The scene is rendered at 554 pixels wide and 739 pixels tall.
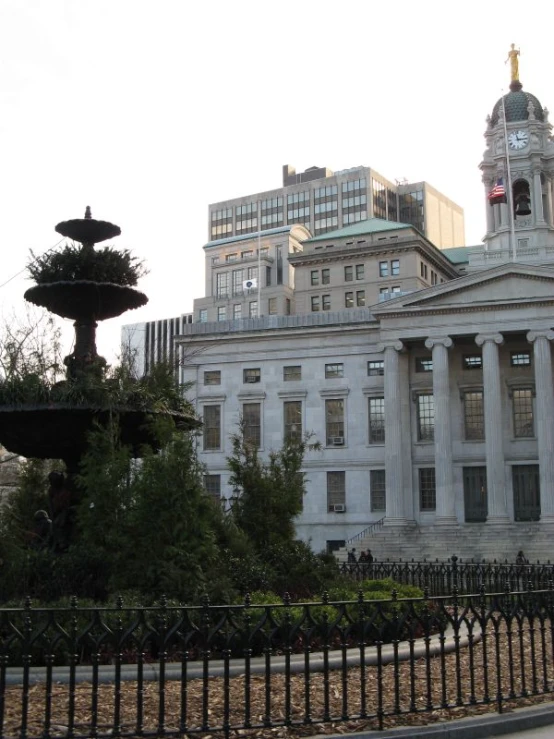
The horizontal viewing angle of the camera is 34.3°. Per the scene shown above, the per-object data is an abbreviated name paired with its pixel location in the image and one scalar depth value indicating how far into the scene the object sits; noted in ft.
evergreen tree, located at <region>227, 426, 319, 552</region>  69.10
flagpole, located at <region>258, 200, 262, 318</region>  479.00
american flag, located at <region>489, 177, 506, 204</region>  205.67
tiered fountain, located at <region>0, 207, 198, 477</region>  47.52
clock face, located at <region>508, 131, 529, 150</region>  249.75
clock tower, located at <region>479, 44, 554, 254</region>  243.40
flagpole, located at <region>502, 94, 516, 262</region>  202.29
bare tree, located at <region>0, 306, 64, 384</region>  48.11
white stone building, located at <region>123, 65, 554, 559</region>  168.55
